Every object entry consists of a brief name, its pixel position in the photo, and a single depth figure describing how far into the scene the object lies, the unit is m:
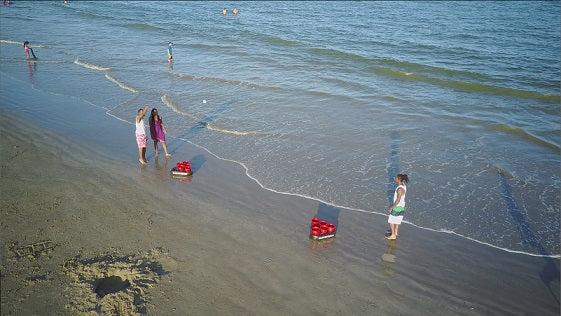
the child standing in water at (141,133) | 11.10
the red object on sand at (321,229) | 8.29
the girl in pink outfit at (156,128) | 11.46
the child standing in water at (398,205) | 8.10
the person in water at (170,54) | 23.03
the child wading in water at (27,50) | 22.27
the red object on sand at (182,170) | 10.73
